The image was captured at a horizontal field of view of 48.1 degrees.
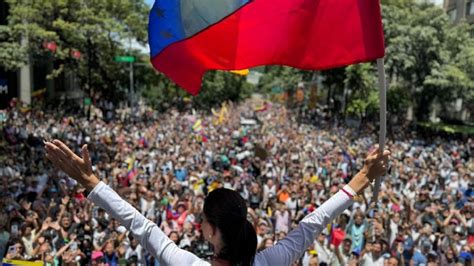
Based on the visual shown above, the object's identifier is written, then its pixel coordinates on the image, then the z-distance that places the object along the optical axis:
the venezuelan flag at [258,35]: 3.28
